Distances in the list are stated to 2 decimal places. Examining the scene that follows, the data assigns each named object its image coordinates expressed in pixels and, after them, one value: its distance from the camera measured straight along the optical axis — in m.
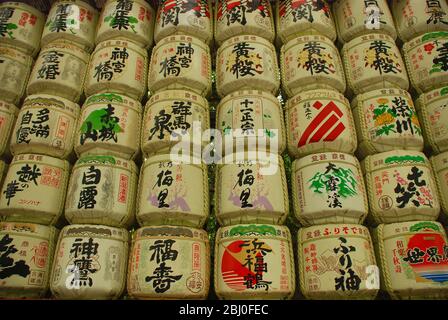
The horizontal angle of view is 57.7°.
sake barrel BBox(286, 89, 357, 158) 2.84
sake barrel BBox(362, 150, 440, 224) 2.60
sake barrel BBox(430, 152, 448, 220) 2.74
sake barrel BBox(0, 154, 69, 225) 2.70
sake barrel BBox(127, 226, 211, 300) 2.38
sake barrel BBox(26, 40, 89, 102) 3.26
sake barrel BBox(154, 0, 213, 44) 3.46
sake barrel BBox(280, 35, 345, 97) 3.14
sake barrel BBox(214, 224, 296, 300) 2.36
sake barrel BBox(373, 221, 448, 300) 2.37
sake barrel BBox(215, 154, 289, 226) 2.58
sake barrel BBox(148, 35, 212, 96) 3.16
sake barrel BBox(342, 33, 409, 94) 3.14
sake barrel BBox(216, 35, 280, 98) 3.14
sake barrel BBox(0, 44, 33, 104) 3.34
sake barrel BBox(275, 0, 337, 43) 3.44
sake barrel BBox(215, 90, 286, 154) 2.82
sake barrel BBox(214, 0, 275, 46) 3.46
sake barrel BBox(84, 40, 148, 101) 3.20
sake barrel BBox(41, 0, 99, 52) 3.56
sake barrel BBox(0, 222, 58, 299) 2.49
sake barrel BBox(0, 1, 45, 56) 3.59
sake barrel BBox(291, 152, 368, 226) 2.58
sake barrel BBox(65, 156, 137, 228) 2.65
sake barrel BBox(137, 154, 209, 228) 2.60
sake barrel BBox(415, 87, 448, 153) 2.91
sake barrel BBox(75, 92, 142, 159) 2.89
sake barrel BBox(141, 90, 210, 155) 2.84
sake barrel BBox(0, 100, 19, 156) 3.10
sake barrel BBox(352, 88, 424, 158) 2.85
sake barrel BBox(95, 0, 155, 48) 3.50
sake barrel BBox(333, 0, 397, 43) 3.44
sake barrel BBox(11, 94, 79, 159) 2.93
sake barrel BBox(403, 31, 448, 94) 3.13
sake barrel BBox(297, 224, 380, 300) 2.37
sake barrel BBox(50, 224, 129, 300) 2.41
